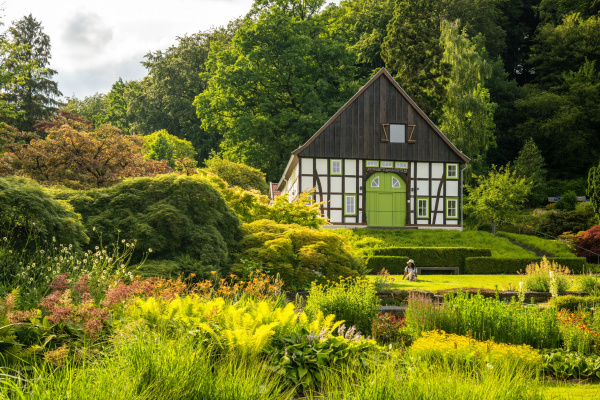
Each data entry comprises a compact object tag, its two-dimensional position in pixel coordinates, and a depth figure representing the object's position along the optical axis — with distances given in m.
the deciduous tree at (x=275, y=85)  37.94
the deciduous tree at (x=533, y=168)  38.19
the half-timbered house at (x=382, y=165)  27.64
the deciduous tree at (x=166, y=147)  40.12
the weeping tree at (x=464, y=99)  33.88
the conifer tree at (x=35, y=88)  35.58
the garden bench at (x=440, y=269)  20.08
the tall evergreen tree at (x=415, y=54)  36.53
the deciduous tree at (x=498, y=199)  29.28
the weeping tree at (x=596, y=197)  26.86
